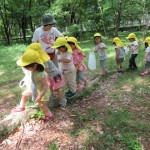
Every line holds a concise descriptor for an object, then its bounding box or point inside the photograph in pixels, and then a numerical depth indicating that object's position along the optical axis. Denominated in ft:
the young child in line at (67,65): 10.38
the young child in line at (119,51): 16.87
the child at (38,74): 8.20
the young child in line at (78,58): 12.09
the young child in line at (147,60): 16.14
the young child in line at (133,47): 16.90
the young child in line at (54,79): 9.88
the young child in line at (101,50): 15.99
